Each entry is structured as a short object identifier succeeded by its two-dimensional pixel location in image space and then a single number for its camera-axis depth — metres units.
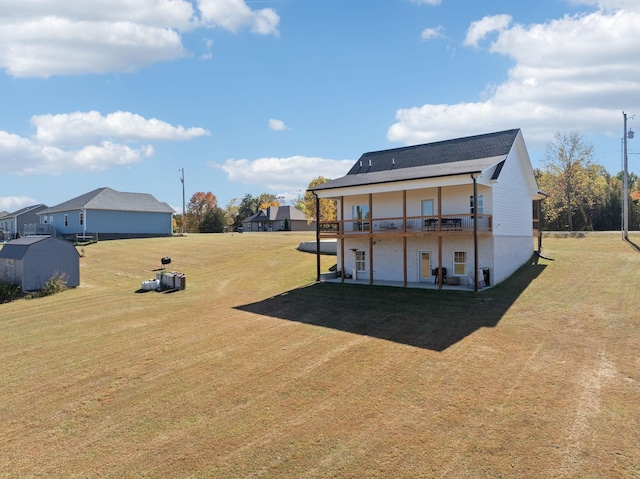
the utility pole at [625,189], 29.19
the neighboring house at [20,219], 56.13
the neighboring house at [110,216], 42.52
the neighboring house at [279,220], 74.00
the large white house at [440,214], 19.81
